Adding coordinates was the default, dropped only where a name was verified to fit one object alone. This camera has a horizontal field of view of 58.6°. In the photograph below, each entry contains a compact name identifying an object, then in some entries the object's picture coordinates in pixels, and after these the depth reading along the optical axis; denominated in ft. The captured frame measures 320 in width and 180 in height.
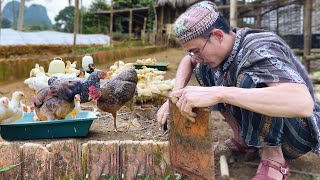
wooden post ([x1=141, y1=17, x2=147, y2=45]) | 43.15
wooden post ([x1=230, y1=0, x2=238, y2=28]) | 15.91
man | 3.60
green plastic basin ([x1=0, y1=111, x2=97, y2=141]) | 5.71
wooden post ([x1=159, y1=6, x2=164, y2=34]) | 45.44
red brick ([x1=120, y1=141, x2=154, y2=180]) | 4.28
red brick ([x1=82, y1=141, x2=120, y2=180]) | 4.26
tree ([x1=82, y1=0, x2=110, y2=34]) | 60.05
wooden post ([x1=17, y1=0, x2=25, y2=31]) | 38.24
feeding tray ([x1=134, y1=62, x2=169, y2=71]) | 11.33
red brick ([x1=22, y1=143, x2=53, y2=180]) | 4.25
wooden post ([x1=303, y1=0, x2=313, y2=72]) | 16.47
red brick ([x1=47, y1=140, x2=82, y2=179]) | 4.26
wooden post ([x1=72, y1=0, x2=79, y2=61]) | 16.90
